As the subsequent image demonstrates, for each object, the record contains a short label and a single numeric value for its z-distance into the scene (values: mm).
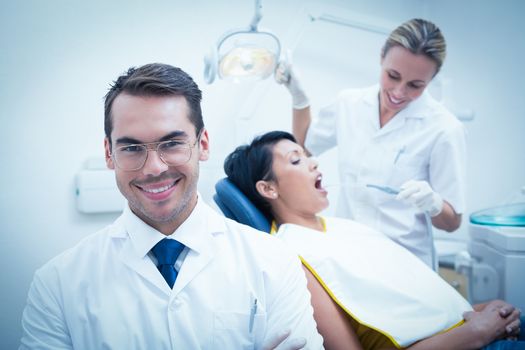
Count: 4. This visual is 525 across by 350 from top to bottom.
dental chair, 1409
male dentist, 960
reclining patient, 1204
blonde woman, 1525
